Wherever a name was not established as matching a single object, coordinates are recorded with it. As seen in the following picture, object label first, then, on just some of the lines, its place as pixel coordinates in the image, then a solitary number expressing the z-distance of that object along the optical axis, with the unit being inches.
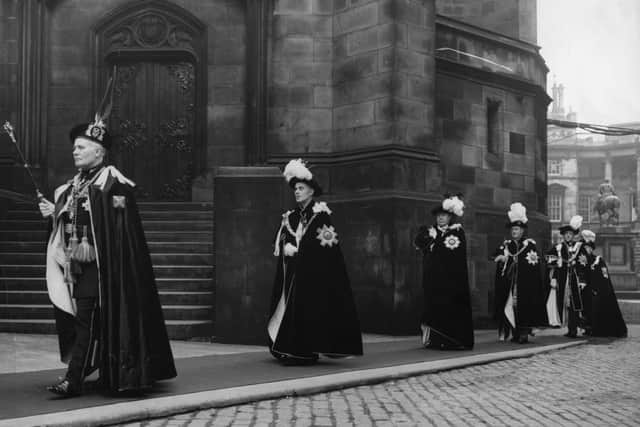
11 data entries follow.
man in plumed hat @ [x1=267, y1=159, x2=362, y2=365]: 371.9
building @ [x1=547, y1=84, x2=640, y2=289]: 3385.8
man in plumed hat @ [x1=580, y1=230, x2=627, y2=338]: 636.1
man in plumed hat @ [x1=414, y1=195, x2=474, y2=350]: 466.0
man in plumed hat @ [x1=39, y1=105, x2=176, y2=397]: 265.0
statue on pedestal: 2031.3
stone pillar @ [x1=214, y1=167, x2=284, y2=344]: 454.9
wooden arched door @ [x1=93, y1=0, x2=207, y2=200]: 660.7
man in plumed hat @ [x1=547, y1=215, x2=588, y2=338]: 621.6
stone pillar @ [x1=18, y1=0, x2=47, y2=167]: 635.5
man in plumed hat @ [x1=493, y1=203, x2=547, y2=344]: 534.9
